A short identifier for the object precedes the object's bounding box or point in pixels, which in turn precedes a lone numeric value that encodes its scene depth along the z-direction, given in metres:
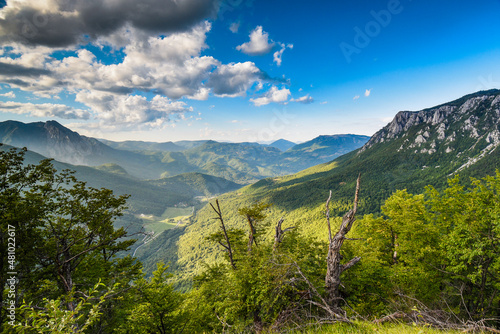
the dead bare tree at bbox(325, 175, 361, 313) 8.41
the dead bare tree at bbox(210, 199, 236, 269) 14.64
